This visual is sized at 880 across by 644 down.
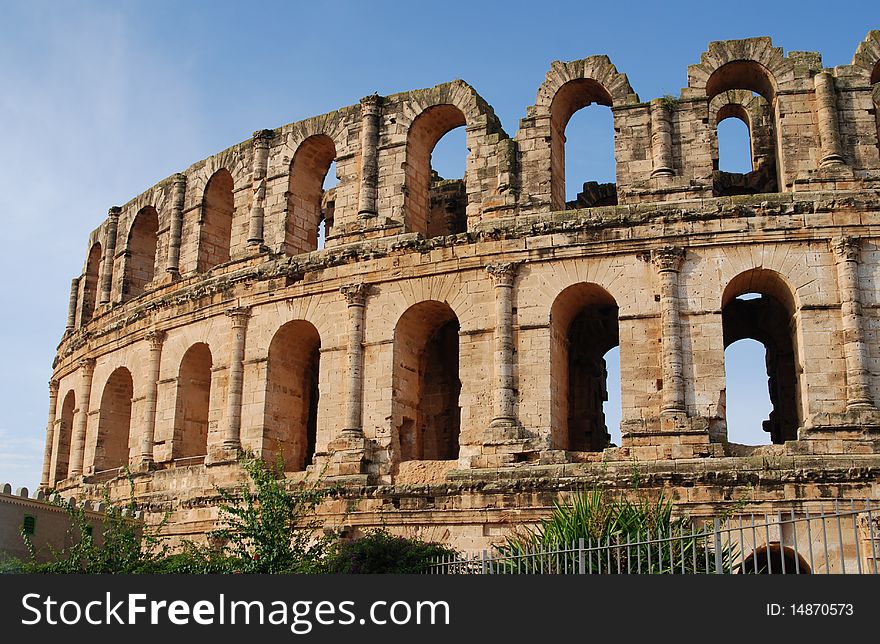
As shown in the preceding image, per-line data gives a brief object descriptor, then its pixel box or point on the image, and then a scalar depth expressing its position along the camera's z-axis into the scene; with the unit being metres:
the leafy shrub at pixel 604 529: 12.52
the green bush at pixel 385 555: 16.06
